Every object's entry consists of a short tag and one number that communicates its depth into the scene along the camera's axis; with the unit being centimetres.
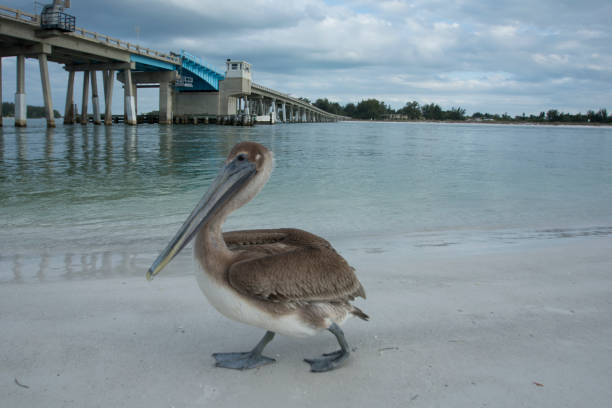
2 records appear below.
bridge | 3225
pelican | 200
